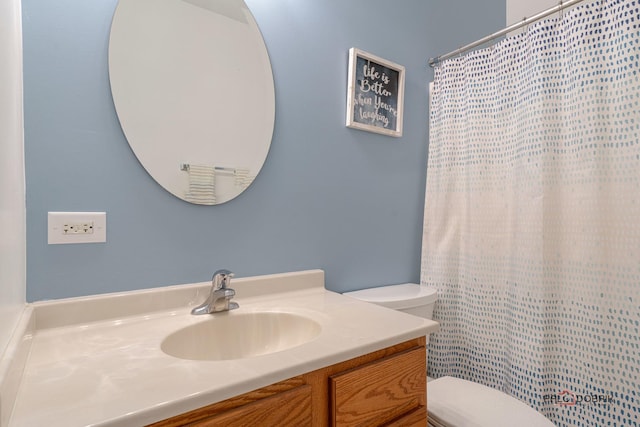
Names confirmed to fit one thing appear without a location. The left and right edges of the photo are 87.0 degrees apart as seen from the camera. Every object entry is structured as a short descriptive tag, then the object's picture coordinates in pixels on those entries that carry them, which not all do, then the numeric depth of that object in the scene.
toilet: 1.09
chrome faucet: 1.03
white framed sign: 1.46
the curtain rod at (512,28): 1.28
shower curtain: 1.14
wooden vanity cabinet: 0.63
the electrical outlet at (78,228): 0.90
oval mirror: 1.00
